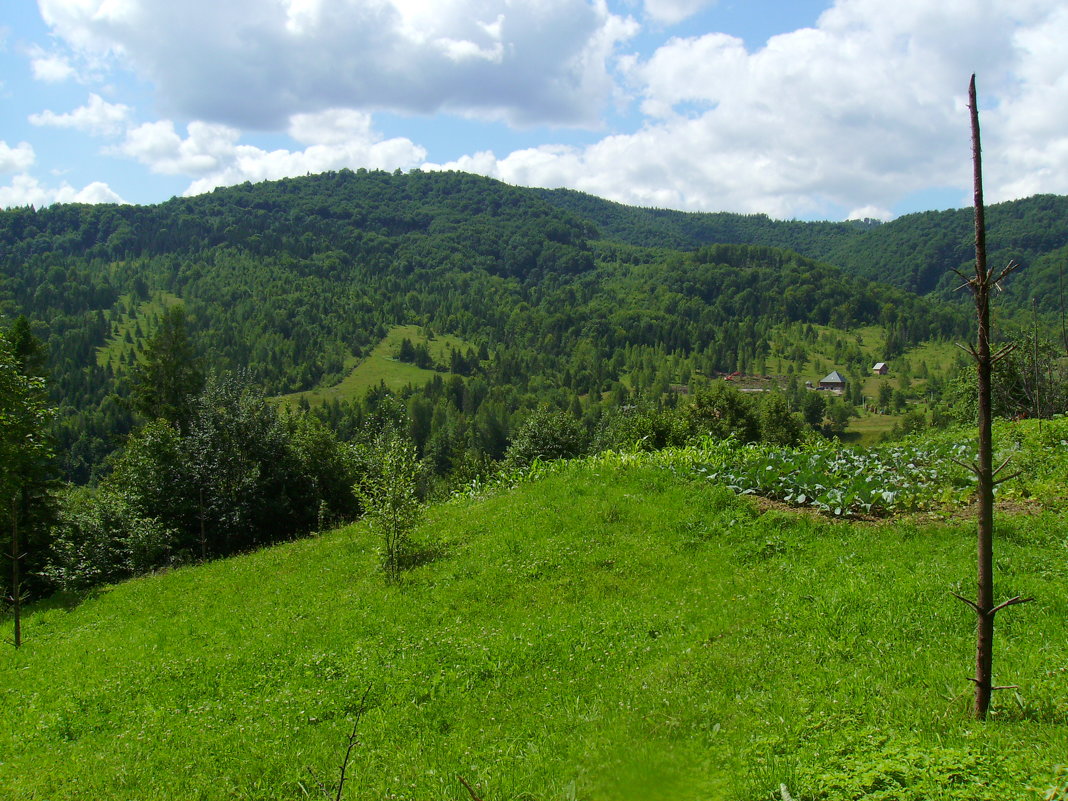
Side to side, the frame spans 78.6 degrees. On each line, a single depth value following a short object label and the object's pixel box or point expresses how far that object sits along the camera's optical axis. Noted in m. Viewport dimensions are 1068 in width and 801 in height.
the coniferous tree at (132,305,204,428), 42.19
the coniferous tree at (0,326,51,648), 18.73
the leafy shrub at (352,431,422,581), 15.41
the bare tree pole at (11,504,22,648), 14.51
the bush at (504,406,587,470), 43.72
